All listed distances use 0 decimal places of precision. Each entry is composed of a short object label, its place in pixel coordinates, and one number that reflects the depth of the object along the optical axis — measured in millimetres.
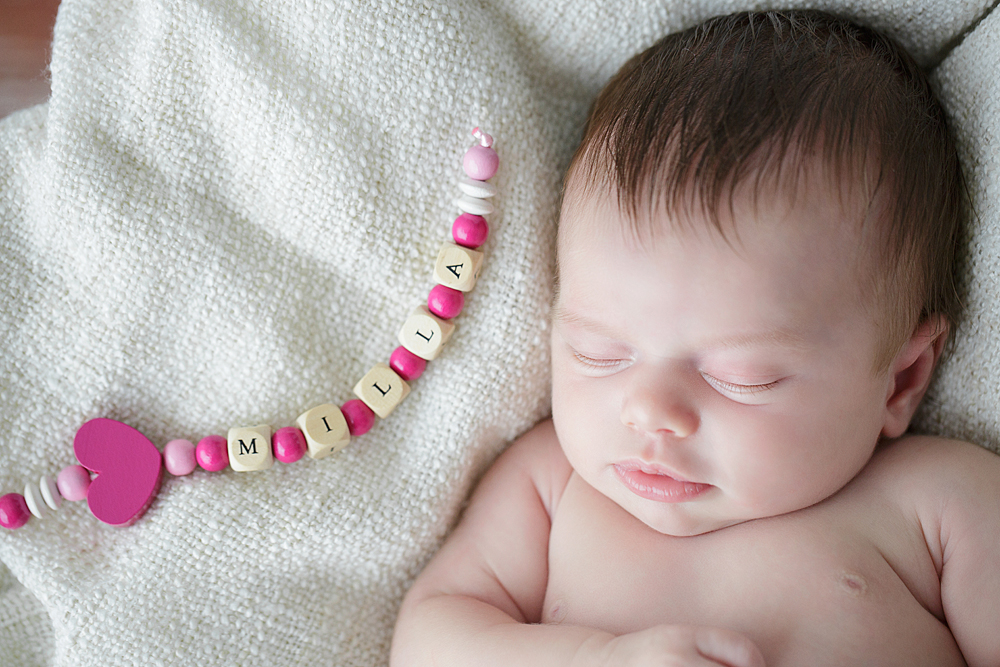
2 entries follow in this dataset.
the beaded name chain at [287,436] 455
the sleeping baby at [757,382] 431
